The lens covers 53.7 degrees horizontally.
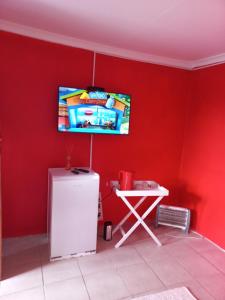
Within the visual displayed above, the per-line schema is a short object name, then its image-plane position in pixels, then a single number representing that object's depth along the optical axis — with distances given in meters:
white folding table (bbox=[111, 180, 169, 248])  2.50
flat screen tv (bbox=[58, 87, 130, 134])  2.53
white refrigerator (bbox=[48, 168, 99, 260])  2.26
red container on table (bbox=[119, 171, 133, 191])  2.54
